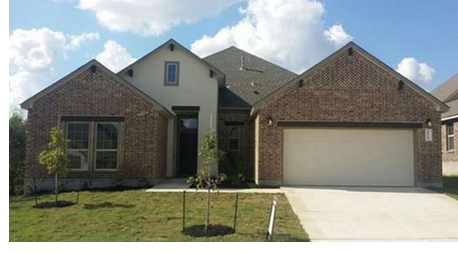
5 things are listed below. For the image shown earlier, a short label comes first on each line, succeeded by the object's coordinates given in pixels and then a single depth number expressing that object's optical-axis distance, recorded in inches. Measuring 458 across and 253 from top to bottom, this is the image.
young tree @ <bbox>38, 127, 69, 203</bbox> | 509.4
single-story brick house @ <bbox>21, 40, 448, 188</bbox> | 629.0
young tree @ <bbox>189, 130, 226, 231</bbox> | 366.6
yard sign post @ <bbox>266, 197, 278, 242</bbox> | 314.1
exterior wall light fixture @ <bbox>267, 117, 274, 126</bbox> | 628.7
